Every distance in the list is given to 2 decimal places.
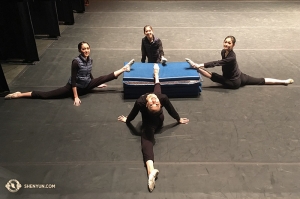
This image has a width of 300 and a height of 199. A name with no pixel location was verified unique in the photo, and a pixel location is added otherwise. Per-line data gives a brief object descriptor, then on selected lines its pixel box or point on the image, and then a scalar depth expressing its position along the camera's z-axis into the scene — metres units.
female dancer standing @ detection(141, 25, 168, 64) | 4.32
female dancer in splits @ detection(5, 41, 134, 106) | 3.78
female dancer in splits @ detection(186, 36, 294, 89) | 3.94
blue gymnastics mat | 3.79
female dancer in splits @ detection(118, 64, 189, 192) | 2.77
